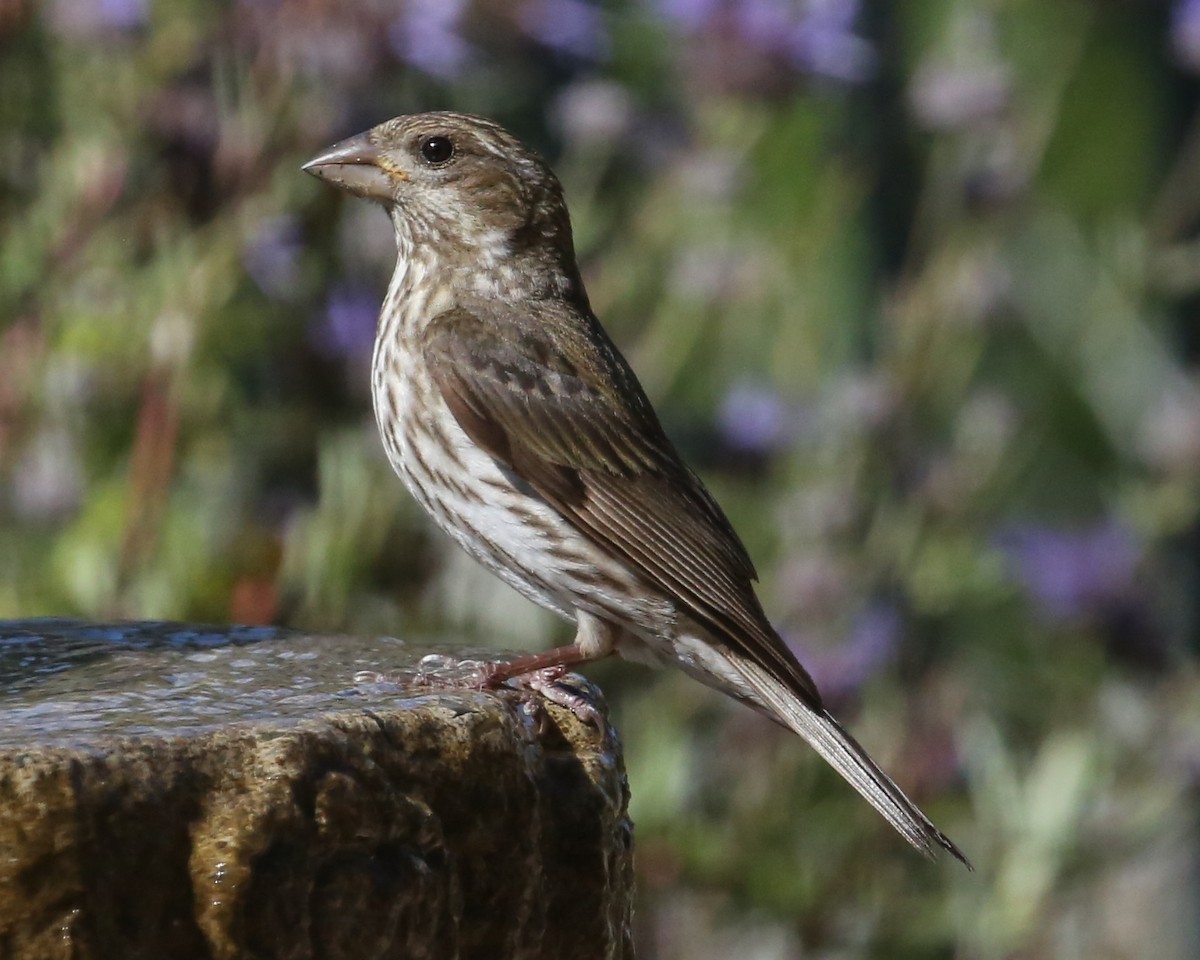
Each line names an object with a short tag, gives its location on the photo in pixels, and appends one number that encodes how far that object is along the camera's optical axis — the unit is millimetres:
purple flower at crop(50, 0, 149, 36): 9453
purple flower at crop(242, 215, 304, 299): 9547
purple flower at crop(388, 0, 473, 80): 9843
